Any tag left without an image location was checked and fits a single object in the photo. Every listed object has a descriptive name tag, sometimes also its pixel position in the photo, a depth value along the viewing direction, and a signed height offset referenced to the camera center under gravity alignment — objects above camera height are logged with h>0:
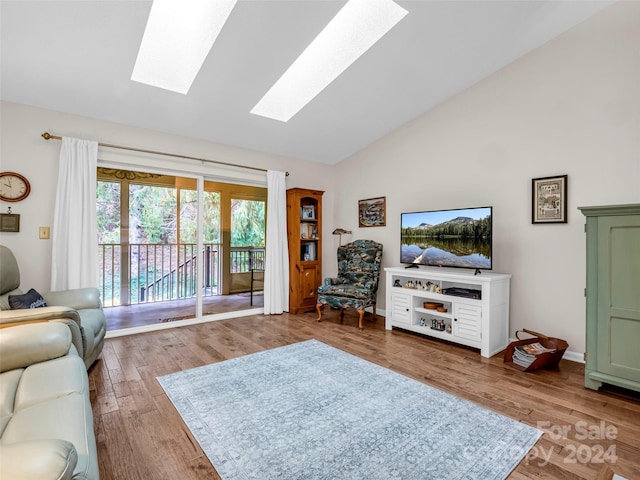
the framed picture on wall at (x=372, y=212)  4.59 +0.46
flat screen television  3.25 +0.06
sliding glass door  3.76 -0.06
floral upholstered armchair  4.06 -0.51
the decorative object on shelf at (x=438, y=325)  3.50 -0.90
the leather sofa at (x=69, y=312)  1.85 -0.49
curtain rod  3.09 +1.04
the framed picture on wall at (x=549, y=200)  2.96 +0.43
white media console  3.08 -0.67
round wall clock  2.94 +0.50
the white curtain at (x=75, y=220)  3.16 +0.21
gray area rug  1.56 -1.08
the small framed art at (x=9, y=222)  2.93 +0.17
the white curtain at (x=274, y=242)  4.61 +0.01
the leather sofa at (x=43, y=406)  0.67 -0.61
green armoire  2.17 -0.36
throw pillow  2.41 -0.47
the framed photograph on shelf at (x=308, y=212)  4.98 +0.48
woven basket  2.69 -0.93
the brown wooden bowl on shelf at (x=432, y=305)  3.59 -0.70
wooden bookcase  4.76 -0.05
